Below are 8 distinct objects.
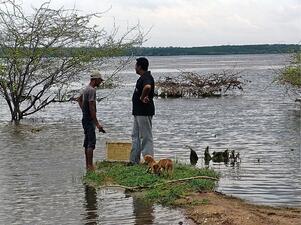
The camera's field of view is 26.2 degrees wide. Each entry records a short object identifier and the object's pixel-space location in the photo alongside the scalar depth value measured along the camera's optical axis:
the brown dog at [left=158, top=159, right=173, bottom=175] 10.70
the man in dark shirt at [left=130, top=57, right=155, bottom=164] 11.23
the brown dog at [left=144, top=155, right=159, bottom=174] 10.67
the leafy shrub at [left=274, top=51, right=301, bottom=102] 27.38
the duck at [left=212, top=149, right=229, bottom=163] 13.95
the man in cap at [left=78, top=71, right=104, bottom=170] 11.53
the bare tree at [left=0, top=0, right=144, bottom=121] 23.38
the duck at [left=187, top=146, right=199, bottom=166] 13.83
